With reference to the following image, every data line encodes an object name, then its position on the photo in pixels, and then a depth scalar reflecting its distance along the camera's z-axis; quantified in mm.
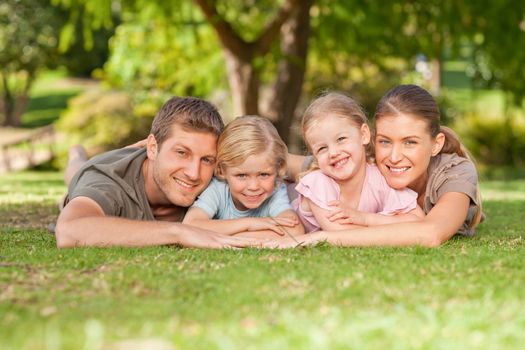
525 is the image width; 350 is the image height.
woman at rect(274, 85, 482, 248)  5703
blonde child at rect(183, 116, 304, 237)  5680
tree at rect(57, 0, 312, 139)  13812
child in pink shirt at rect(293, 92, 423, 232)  5695
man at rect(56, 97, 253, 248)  5348
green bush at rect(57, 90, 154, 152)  21531
